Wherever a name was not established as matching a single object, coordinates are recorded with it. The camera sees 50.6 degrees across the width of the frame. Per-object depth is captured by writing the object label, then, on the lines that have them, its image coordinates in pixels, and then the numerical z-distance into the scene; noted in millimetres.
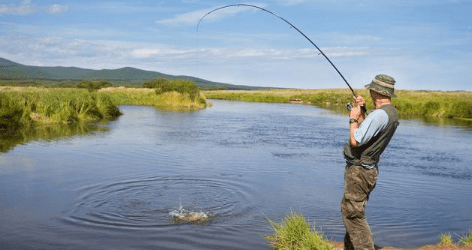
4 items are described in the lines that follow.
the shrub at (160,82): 39953
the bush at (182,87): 38156
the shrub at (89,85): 52938
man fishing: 4344
